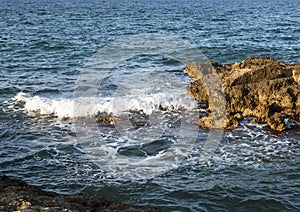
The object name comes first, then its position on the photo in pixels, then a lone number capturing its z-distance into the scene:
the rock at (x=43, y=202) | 6.82
